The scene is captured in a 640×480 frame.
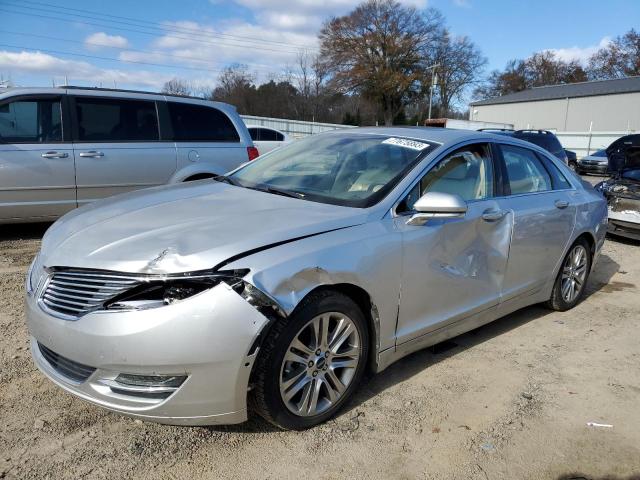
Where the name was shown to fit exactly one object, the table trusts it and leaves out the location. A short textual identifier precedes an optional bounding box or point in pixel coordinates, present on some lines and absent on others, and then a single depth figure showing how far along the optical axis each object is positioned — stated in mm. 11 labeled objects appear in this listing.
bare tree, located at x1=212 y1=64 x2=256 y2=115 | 57031
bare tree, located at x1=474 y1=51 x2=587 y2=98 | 70688
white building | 46125
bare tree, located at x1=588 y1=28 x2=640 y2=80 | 62000
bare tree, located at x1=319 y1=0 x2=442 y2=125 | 49594
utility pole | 46000
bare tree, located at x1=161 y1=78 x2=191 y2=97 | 51569
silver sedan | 2268
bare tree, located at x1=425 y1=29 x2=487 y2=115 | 52294
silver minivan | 5875
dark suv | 11759
